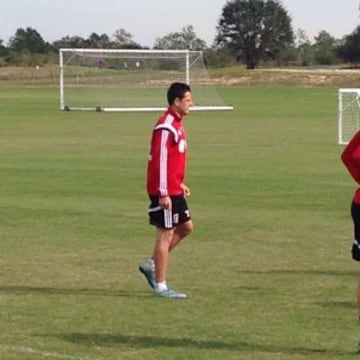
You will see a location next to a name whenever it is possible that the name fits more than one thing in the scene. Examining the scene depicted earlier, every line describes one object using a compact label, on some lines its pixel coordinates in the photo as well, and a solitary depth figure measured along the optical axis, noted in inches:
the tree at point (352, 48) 5248.5
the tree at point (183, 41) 6255.9
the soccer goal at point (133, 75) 2399.1
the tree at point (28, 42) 5708.7
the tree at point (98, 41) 5940.0
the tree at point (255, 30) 5634.8
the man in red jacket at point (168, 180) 420.5
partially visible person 337.4
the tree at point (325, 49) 5684.1
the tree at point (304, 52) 5836.6
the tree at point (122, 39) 5986.2
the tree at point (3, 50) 5483.8
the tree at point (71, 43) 5823.8
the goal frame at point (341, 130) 1339.3
